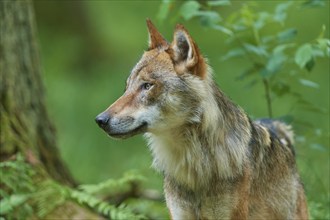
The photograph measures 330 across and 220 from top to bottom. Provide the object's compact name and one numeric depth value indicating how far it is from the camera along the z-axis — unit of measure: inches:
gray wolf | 422.3
